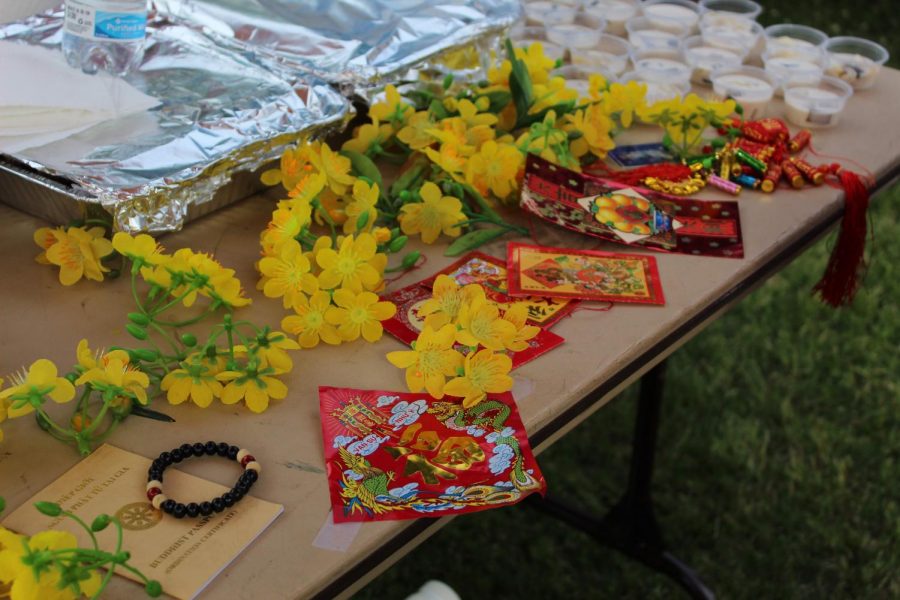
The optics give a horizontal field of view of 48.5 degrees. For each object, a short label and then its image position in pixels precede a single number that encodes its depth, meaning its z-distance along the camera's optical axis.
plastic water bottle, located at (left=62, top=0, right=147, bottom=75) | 1.18
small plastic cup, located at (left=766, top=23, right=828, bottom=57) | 1.62
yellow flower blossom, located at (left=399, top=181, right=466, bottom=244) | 1.16
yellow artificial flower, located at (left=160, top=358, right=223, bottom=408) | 0.91
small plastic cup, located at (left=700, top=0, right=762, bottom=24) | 1.70
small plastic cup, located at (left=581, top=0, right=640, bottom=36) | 1.70
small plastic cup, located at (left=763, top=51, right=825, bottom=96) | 1.56
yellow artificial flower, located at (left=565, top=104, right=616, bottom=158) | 1.32
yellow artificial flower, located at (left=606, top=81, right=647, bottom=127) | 1.37
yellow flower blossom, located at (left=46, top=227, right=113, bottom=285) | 1.08
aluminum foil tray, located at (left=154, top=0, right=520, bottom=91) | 1.36
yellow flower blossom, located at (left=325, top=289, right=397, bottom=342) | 1.00
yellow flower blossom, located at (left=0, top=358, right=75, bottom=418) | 0.81
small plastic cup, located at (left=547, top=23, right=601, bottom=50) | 1.62
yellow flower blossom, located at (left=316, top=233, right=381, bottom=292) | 1.02
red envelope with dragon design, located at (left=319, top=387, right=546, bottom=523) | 0.83
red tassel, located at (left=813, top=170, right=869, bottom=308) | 1.33
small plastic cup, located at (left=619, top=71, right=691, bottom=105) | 1.52
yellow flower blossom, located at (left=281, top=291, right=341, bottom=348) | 1.01
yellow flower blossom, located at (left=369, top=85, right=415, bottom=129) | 1.28
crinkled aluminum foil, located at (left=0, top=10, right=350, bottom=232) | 1.08
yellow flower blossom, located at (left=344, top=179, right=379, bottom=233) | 1.13
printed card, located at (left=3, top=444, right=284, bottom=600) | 0.76
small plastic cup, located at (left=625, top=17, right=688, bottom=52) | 1.62
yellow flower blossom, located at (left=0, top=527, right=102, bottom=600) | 0.66
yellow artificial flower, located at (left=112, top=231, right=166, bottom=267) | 0.97
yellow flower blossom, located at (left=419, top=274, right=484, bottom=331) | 0.99
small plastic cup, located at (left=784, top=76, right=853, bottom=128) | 1.49
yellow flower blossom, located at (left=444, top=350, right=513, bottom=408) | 0.92
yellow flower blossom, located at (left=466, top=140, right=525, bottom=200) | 1.22
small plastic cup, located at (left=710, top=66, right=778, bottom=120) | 1.51
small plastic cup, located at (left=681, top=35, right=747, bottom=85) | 1.58
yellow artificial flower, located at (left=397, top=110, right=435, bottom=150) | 1.26
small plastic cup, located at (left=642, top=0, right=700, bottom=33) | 1.67
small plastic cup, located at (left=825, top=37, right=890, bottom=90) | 1.62
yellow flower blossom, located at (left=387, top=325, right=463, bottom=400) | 0.94
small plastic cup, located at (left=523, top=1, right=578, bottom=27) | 1.67
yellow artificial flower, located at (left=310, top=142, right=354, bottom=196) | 1.14
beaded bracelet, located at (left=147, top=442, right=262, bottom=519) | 0.80
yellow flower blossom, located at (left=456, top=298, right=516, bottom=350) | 0.96
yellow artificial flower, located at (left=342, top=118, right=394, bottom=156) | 1.27
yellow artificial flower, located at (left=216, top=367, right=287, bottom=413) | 0.92
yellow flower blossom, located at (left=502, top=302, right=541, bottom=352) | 0.98
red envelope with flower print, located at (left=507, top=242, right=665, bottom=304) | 1.11
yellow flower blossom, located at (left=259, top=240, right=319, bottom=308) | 1.02
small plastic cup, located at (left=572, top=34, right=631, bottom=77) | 1.57
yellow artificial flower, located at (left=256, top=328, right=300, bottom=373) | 0.92
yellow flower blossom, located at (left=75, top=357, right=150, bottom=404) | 0.85
